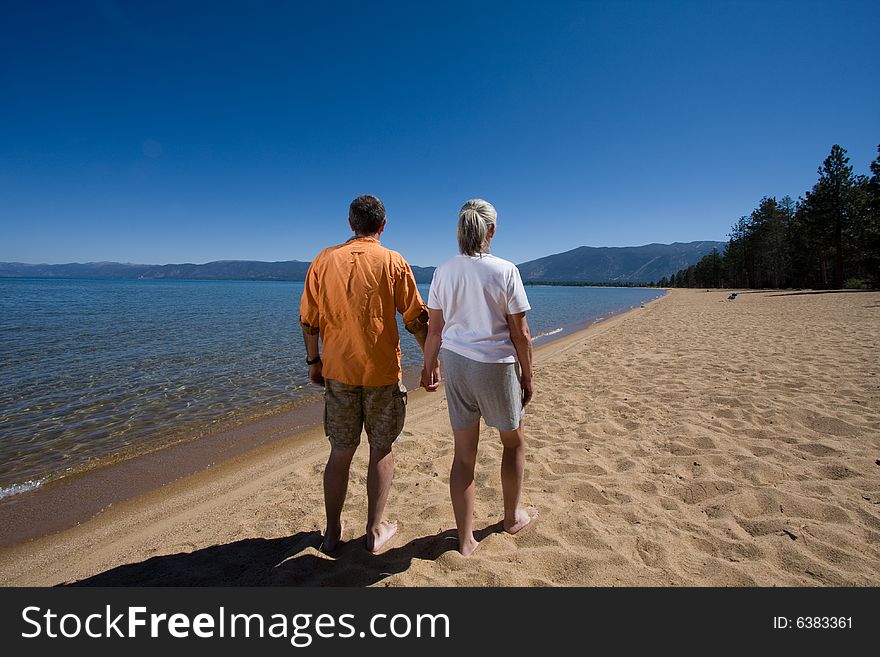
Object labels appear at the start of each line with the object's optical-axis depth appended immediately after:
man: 2.39
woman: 2.18
